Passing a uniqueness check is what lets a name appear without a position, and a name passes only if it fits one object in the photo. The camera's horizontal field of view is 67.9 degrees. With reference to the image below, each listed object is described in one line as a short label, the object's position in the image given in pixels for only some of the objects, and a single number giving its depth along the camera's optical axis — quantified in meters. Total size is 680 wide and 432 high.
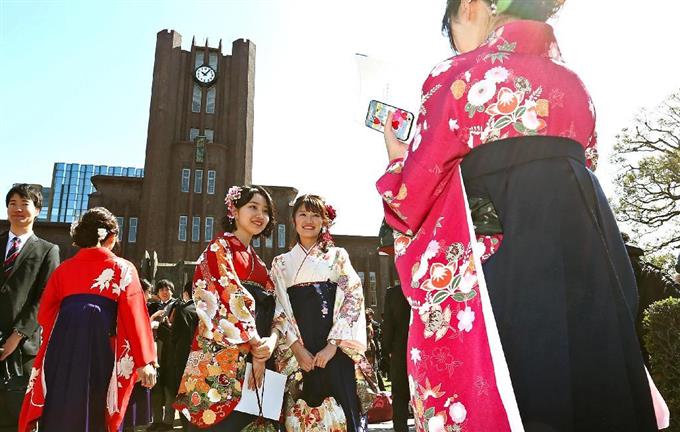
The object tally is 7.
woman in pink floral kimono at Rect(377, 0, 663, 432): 1.21
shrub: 3.89
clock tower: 36.22
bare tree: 21.47
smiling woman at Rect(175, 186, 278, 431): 3.07
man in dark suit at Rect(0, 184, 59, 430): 3.90
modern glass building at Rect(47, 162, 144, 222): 74.69
